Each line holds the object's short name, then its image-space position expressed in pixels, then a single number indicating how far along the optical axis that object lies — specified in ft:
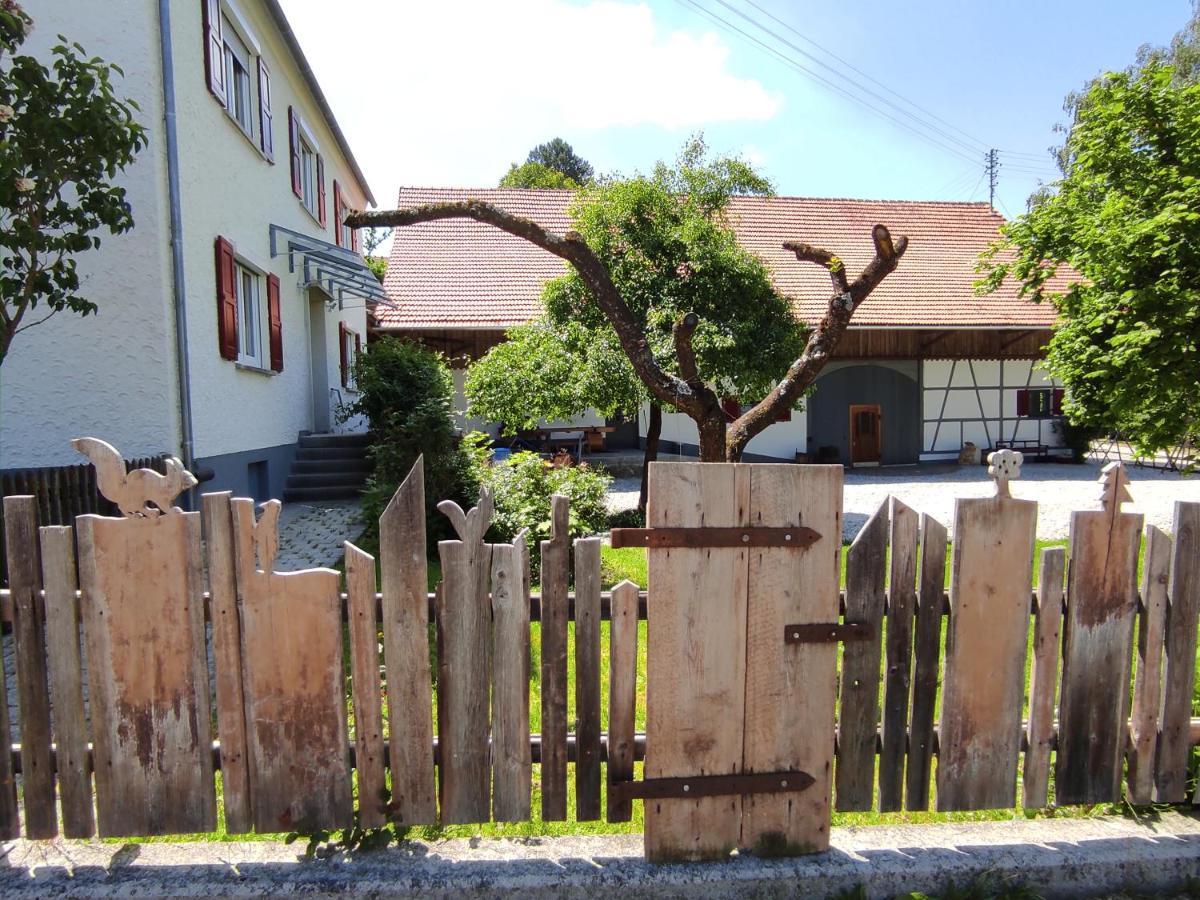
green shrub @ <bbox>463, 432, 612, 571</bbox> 21.48
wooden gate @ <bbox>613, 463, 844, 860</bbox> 6.99
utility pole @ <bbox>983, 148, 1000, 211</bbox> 106.42
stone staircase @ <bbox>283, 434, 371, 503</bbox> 35.04
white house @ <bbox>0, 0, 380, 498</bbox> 22.89
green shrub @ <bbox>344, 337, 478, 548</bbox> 24.57
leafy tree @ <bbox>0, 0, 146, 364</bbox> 15.07
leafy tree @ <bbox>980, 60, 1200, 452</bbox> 14.12
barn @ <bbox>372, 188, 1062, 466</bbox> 57.11
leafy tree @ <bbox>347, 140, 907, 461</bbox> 28.94
